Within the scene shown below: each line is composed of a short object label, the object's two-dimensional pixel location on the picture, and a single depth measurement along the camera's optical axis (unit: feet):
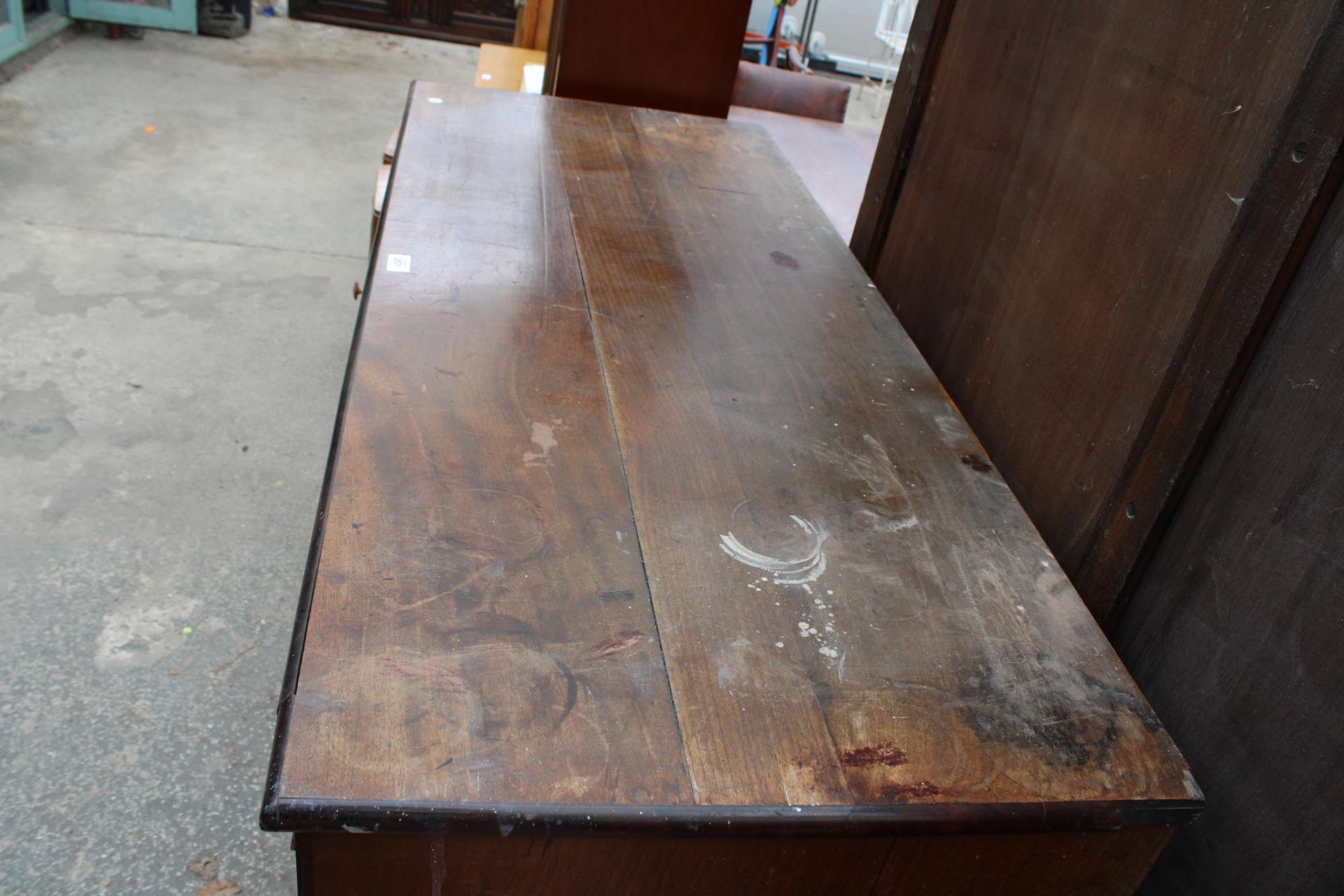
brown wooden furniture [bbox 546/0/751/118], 7.90
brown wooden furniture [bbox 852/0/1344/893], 3.01
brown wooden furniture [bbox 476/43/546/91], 12.72
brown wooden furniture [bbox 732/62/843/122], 12.86
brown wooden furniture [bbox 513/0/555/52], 14.64
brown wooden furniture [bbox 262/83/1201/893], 2.55
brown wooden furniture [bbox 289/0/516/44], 20.02
